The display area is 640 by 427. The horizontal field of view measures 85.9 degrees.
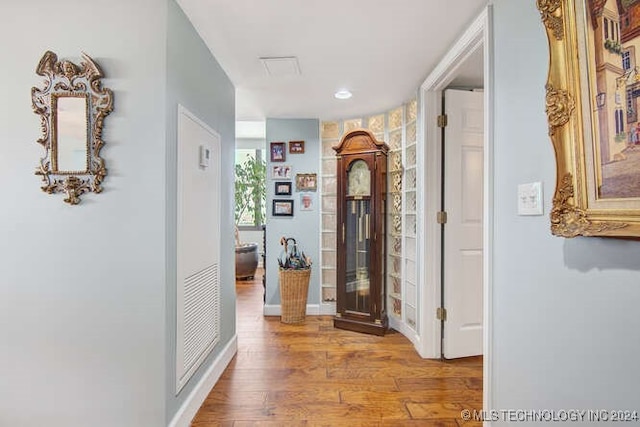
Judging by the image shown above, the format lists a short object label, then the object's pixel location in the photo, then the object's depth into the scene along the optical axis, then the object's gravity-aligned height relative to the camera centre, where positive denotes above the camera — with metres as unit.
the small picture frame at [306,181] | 3.96 +0.42
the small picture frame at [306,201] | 3.98 +0.19
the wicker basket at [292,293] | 3.67 -0.81
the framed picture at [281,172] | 3.97 +0.53
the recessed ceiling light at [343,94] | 3.06 +1.12
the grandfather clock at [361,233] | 3.41 -0.16
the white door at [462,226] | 2.76 -0.07
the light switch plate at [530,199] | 1.36 +0.07
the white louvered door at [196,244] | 1.82 -0.16
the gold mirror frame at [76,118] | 1.61 +0.49
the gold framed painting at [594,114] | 0.91 +0.30
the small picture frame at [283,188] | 3.96 +0.34
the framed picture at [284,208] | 3.98 +0.11
